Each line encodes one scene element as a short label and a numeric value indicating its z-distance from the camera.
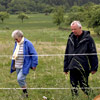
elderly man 7.98
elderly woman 9.25
